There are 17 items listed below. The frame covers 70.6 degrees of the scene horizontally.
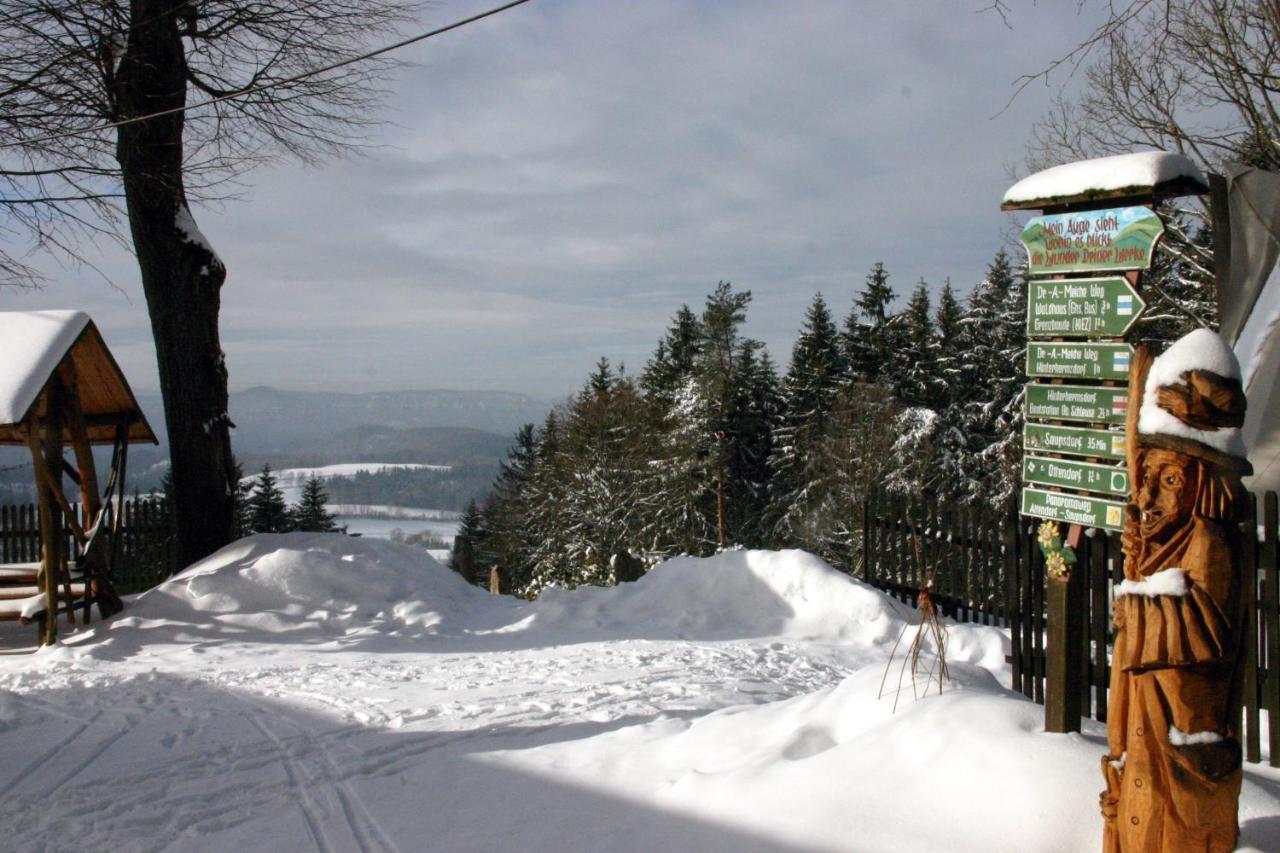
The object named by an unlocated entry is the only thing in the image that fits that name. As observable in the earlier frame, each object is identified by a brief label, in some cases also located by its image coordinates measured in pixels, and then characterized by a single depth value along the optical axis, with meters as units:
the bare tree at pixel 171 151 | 10.43
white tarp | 8.05
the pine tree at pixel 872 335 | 39.72
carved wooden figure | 2.78
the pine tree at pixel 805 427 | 34.78
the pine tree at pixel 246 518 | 35.53
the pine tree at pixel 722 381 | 35.91
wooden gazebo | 8.88
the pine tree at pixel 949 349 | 36.91
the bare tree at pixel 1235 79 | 14.88
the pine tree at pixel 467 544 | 32.39
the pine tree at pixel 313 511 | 41.30
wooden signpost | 3.99
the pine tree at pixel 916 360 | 37.69
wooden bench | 8.92
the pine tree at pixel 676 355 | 43.97
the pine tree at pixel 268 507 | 36.94
